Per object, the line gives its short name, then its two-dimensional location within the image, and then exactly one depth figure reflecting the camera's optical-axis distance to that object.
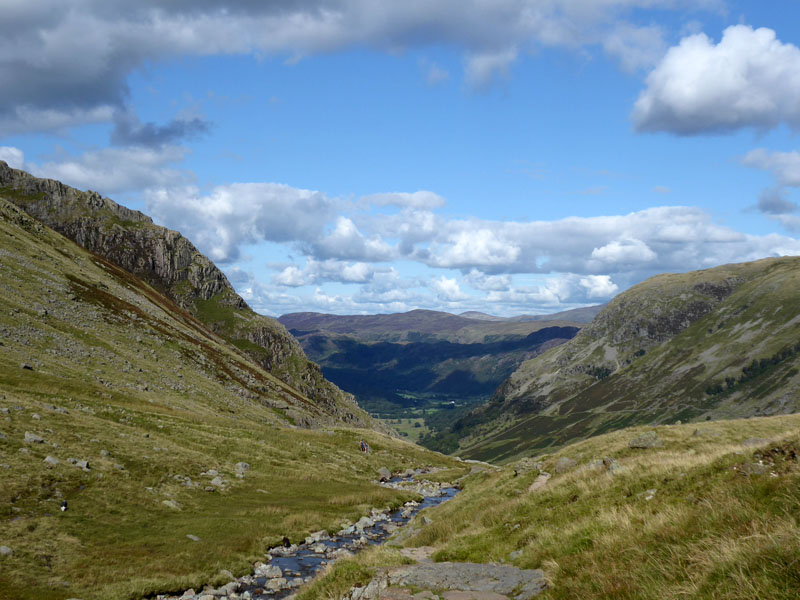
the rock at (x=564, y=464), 32.62
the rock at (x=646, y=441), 33.19
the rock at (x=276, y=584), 24.72
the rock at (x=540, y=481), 30.87
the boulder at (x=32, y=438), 32.50
